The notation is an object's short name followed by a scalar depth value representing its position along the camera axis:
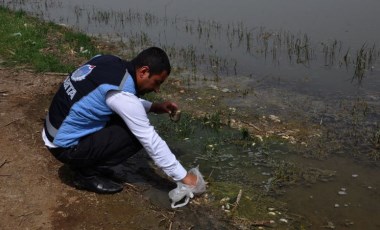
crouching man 3.55
